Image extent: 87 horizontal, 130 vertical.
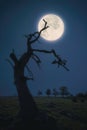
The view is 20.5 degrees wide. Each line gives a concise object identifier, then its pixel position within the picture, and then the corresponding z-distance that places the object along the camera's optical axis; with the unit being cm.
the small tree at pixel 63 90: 13780
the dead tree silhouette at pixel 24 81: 1695
